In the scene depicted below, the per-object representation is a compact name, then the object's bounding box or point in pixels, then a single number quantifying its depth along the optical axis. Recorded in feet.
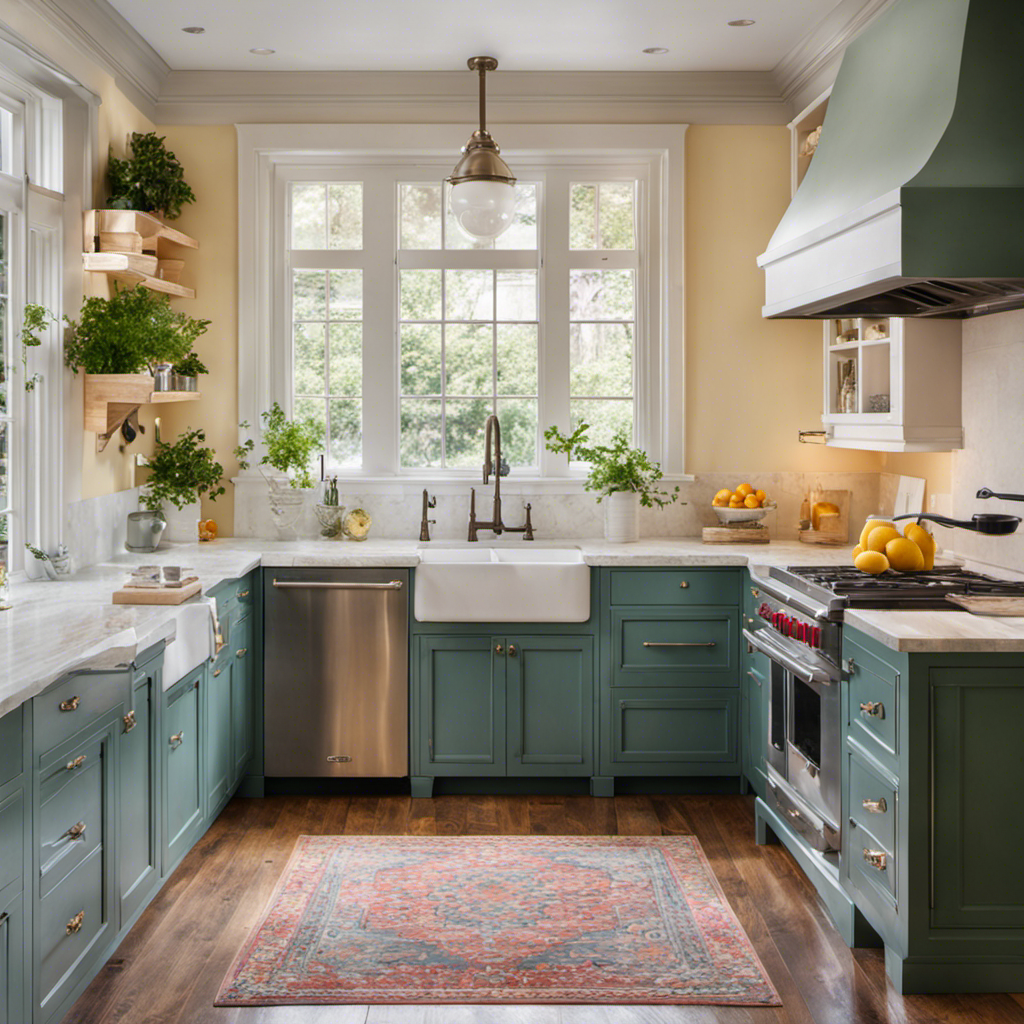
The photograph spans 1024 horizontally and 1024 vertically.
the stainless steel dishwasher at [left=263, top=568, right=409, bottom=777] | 13.26
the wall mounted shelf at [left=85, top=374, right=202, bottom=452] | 12.23
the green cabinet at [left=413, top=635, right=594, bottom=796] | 13.30
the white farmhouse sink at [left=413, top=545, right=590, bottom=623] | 13.14
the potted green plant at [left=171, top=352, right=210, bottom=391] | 13.75
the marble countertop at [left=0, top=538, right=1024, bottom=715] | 7.95
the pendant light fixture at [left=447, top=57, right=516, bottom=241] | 11.78
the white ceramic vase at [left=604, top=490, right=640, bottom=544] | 14.40
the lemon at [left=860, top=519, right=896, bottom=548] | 11.21
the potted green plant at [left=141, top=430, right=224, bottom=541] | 14.06
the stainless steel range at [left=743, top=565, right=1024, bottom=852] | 9.71
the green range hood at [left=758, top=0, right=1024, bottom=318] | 8.02
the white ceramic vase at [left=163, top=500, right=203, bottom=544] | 14.35
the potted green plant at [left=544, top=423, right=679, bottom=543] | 14.38
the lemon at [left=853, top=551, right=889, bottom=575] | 10.71
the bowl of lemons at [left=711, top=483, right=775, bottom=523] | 14.46
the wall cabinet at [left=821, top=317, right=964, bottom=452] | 11.92
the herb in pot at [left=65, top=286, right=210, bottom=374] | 12.07
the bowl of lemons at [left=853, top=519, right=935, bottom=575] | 10.75
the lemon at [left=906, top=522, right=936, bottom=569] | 10.92
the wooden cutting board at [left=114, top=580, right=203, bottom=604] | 10.18
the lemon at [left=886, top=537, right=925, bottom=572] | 10.79
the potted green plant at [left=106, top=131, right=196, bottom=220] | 13.15
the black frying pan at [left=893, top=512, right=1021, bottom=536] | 10.32
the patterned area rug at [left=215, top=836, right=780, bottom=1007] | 8.75
